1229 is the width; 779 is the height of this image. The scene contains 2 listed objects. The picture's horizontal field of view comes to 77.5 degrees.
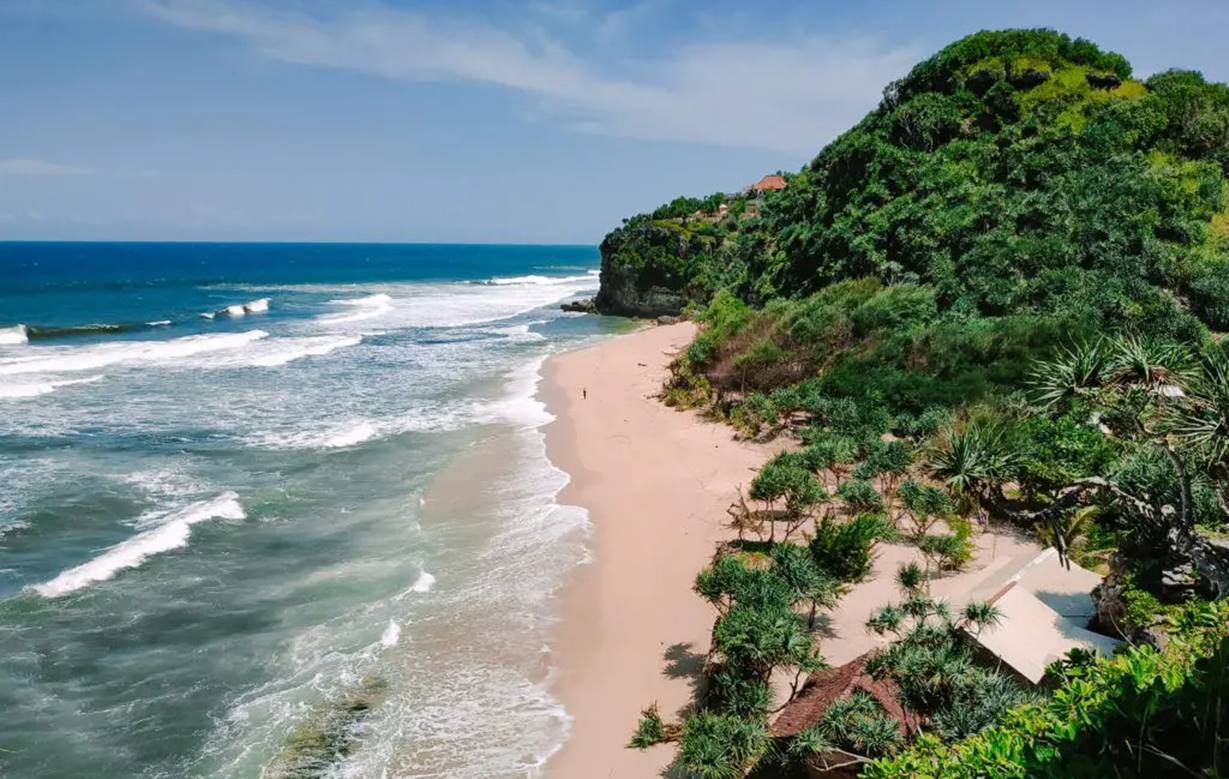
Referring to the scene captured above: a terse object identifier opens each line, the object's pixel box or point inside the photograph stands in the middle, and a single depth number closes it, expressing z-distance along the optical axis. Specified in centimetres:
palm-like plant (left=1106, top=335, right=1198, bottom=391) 1456
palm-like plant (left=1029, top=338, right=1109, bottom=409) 1528
